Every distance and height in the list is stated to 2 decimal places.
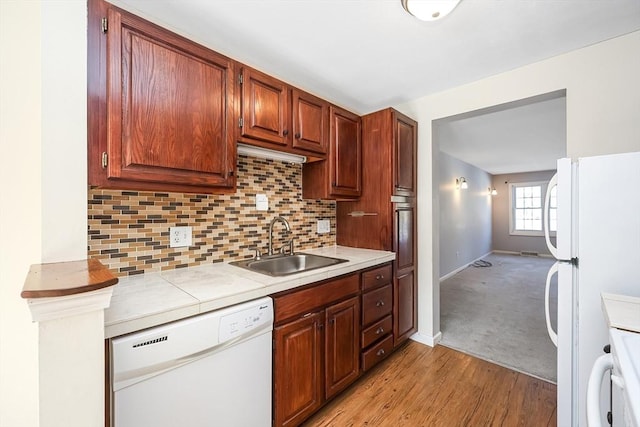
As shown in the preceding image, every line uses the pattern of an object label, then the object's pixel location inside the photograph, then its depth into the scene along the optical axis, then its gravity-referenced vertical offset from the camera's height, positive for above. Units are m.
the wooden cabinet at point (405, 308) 2.29 -0.89
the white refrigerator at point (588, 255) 1.20 -0.21
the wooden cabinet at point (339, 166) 2.19 +0.41
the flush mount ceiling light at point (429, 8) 1.32 +1.07
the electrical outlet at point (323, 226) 2.53 -0.13
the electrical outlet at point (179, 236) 1.58 -0.14
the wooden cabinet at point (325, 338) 1.40 -0.81
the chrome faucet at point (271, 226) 2.05 -0.10
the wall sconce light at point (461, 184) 5.55 +0.62
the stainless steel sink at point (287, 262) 1.87 -0.38
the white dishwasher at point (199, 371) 0.91 -0.64
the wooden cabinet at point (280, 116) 1.62 +0.68
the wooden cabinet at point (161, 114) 1.14 +0.50
